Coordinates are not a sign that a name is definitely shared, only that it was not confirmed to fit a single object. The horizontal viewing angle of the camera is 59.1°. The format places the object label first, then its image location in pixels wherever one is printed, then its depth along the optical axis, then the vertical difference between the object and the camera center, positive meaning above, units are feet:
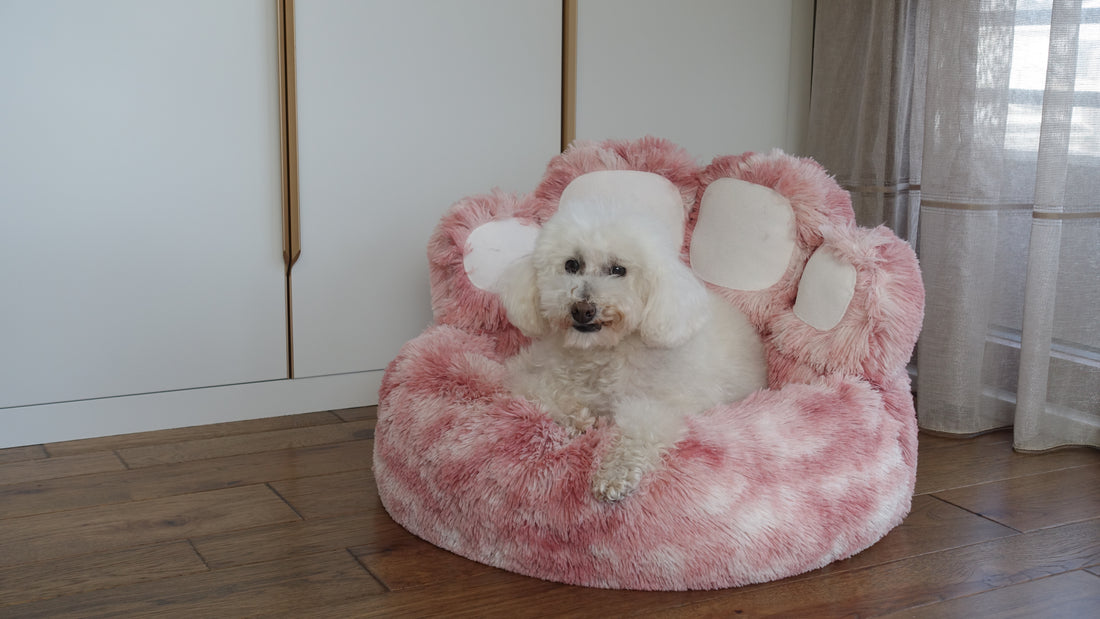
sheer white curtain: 7.05 -0.59
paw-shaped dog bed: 5.10 -1.66
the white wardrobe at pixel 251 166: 7.32 -0.38
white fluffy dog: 5.24 -1.12
